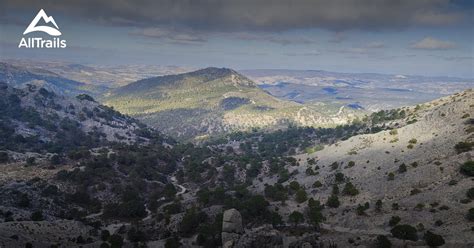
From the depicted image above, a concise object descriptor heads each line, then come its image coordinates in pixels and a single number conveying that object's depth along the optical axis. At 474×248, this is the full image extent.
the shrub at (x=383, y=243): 84.94
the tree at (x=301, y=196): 144.25
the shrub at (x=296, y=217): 119.44
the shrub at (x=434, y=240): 81.75
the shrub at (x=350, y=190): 135.12
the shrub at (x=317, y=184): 155.85
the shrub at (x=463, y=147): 132.71
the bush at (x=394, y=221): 102.88
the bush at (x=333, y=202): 129.50
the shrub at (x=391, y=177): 135.88
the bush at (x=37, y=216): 130.34
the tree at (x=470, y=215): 92.38
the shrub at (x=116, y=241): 108.05
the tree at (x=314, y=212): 113.81
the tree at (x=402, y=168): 137.50
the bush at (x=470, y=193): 103.12
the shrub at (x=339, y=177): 152.50
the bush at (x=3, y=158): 195.12
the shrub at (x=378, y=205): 116.12
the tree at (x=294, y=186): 159.76
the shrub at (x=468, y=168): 115.75
